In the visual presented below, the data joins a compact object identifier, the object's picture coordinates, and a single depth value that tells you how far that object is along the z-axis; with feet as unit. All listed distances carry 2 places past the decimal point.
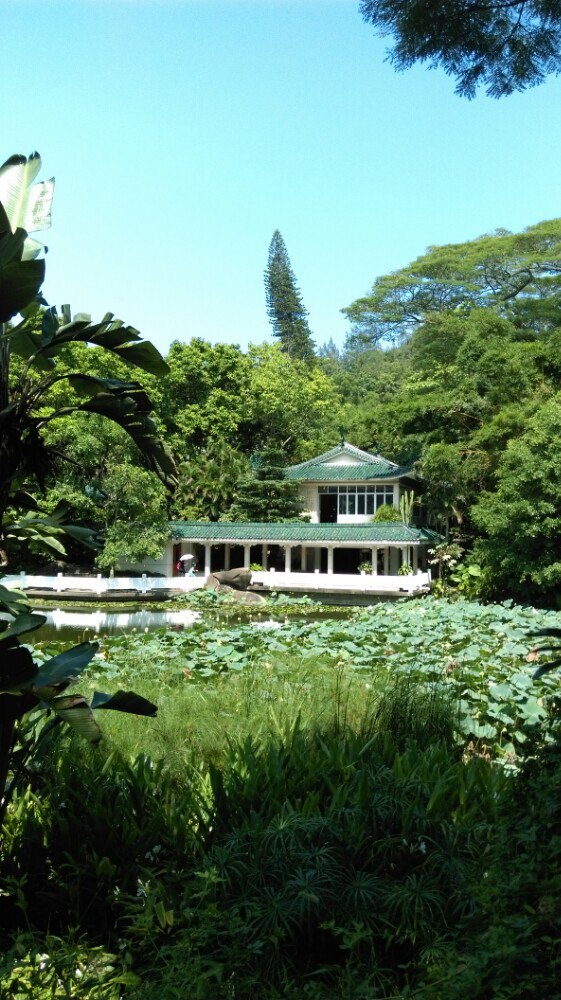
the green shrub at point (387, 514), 88.17
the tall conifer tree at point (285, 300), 149.59
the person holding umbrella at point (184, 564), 83.82
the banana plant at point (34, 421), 8.36
